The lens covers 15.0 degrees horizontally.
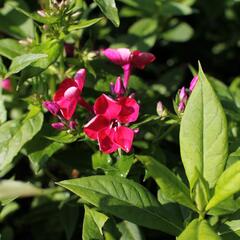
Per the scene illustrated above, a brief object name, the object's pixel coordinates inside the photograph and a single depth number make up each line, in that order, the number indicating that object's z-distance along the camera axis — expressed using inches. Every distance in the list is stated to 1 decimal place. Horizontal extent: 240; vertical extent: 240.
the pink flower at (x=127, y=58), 17.6
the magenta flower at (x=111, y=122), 16.4
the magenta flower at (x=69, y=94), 16.6
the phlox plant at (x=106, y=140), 15.6
